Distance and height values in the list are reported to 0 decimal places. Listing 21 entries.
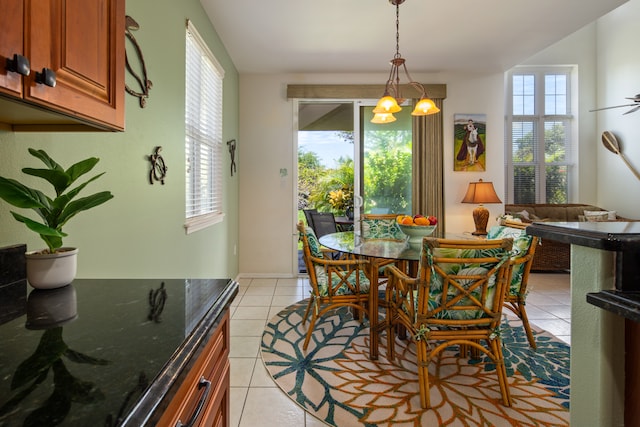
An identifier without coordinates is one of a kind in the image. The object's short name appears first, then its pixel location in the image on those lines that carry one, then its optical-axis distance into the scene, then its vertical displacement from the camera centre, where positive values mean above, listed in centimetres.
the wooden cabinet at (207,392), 62 -42
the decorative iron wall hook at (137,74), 155 +72
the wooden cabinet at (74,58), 62 +34
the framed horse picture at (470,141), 430 +96
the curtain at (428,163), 427 +66
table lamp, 398 +16
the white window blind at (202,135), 254 +70
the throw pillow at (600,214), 463 -3
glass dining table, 204 -28
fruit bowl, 234 -15
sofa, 441 -6
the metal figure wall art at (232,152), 378 +73
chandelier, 253 +89
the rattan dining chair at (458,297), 155 -45
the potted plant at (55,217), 87 -2
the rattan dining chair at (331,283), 226 -52
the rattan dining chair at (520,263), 210 -35
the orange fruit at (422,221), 235 -7
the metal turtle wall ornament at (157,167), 184 +27
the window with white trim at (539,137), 531 +127
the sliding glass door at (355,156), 436 +77
